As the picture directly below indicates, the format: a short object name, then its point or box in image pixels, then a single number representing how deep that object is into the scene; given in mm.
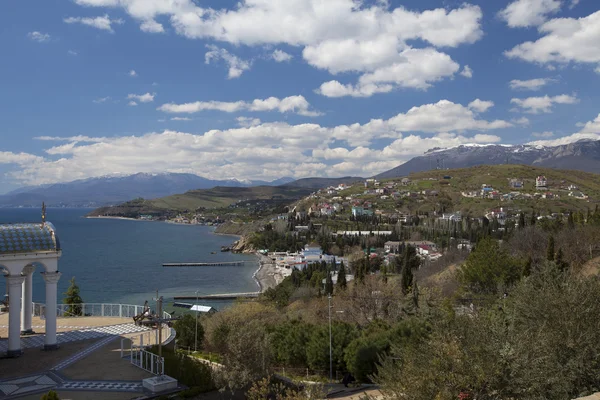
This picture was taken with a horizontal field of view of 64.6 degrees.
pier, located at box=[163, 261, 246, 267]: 91875
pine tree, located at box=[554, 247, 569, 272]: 32316
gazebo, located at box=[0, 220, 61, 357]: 15273
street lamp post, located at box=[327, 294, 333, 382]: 18944
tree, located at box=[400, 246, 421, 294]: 36844
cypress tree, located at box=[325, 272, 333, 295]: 45619
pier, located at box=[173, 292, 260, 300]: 63084
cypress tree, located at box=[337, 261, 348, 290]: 45203
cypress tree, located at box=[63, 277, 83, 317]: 24806
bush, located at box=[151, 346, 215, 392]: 13648
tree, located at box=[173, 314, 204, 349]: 22016
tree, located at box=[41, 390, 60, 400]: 10242
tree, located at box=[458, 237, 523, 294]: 32969
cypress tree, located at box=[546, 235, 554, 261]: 35188
